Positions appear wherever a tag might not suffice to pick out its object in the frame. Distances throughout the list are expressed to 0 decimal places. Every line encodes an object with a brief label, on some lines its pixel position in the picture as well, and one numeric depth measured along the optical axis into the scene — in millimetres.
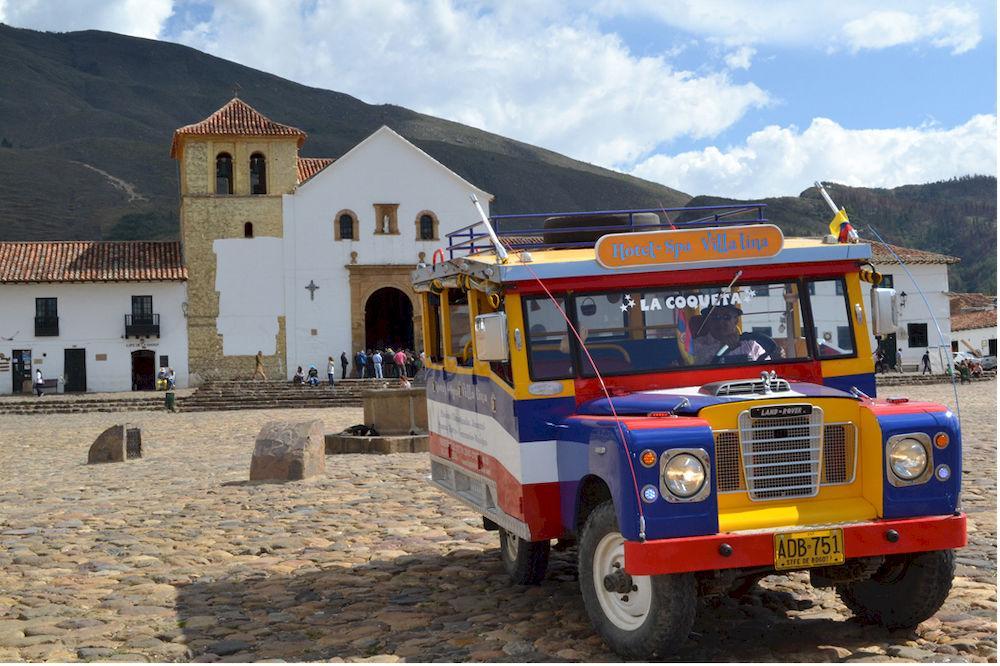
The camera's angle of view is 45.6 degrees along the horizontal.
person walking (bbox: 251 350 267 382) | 47531
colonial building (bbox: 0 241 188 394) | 46281
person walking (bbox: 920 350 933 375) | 47656
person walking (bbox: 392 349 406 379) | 45062
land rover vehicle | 5605
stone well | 18438
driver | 6742
